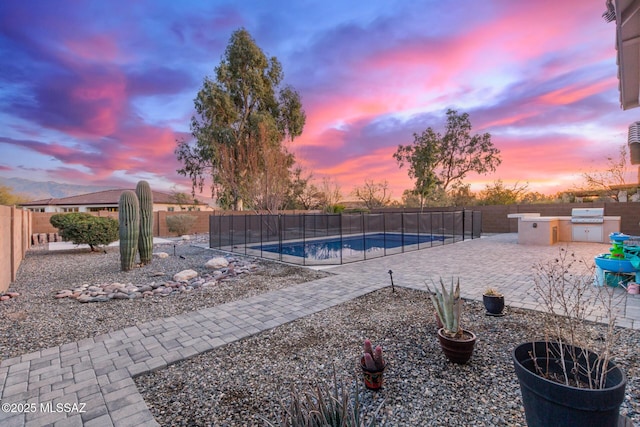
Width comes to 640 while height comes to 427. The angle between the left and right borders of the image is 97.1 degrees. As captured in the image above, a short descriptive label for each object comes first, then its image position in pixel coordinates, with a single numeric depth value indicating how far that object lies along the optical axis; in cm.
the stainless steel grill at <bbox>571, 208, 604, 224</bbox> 987
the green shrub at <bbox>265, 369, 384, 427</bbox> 121
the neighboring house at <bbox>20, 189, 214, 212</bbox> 2748
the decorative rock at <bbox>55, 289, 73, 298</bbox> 457
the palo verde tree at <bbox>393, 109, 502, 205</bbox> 1780
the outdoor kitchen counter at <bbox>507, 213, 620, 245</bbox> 971
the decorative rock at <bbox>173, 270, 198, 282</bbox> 553
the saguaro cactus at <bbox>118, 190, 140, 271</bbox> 640
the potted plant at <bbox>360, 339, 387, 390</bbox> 202
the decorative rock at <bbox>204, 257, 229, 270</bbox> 666
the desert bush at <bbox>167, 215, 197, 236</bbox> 1498
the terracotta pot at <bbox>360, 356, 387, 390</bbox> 203
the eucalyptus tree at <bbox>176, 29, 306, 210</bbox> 1453
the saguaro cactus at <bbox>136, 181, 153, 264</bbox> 695
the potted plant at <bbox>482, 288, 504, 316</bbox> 338
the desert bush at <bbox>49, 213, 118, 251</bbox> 887
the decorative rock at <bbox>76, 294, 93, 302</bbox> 433
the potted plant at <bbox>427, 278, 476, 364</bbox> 231
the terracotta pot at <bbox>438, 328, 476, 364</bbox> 230
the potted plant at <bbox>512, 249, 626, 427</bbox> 117
